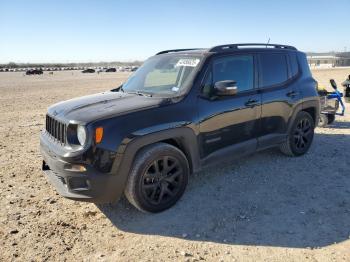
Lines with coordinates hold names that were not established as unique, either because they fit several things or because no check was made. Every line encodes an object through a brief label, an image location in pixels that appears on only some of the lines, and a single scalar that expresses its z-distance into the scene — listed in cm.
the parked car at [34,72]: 7218
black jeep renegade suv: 361
